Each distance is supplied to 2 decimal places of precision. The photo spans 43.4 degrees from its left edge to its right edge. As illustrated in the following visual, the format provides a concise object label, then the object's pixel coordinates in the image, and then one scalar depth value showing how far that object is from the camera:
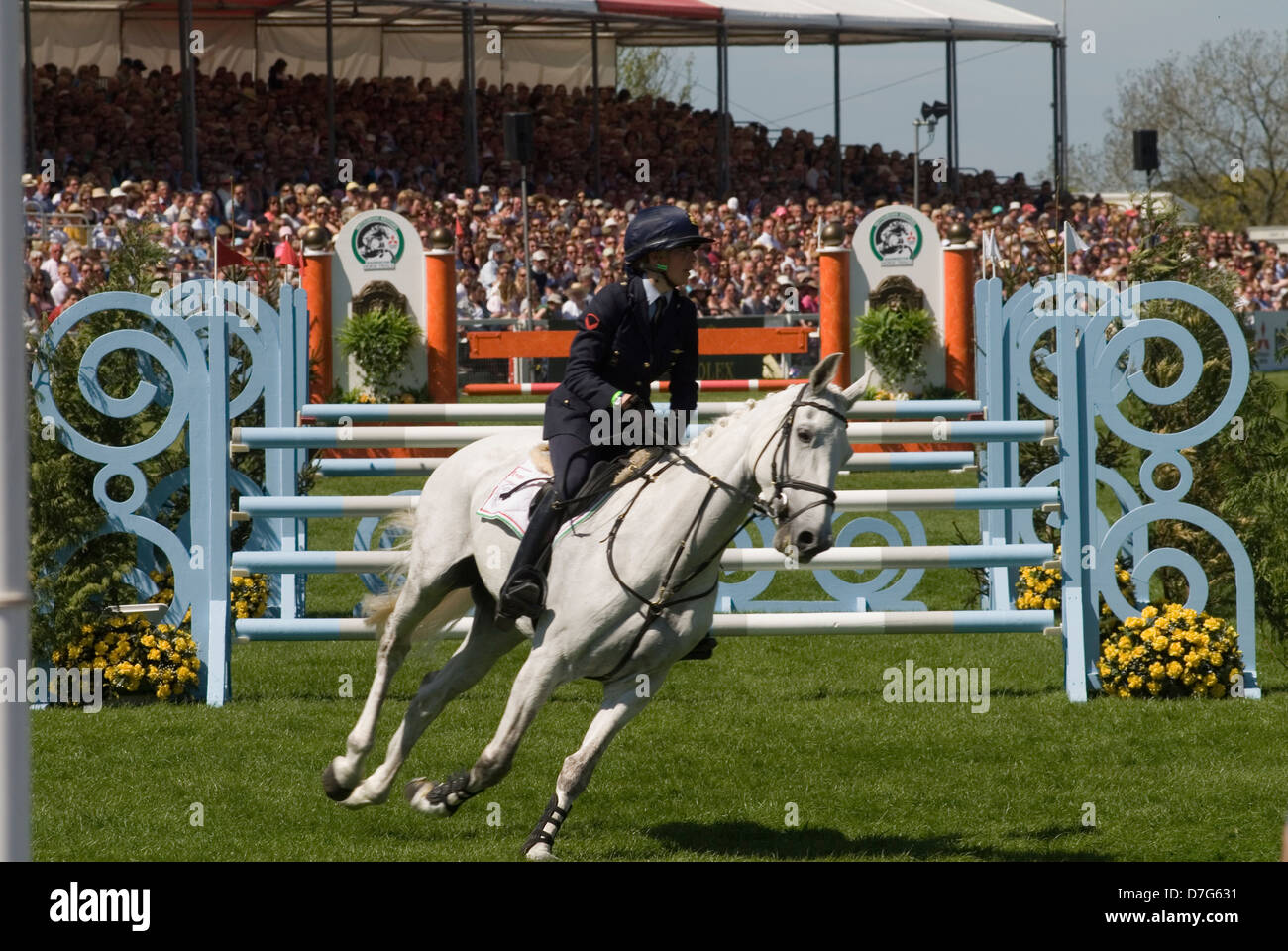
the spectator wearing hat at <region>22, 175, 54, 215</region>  22.99
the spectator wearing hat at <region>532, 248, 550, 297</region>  25.47
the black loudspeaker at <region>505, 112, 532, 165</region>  24.19
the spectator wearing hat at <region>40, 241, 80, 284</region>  19.90
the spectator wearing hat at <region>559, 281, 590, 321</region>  22.88
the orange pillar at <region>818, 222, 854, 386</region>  20.09
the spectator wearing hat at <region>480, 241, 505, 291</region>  25.19
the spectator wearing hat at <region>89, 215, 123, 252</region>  20.97
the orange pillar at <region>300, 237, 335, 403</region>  19.05
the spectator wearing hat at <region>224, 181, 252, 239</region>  24.55
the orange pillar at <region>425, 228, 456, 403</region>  19.22
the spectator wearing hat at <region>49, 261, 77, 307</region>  19.23
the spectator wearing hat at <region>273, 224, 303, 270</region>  22.62
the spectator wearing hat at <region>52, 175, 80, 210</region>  23.67
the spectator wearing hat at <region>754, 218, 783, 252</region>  29.23
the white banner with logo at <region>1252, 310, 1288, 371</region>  30.20
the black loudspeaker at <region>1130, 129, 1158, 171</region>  29.98
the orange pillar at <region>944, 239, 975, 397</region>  19.64
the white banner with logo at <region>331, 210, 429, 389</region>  19.45
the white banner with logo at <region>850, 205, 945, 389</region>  19.95
